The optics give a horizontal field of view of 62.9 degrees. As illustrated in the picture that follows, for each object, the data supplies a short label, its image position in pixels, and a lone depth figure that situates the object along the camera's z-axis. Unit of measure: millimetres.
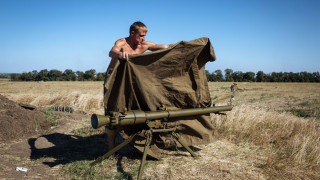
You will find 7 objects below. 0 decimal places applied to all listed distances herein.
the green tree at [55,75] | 59712
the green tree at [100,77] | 62506
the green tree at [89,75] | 63825
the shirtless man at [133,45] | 4329
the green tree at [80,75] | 62800
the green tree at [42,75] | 59547
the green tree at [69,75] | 61312
